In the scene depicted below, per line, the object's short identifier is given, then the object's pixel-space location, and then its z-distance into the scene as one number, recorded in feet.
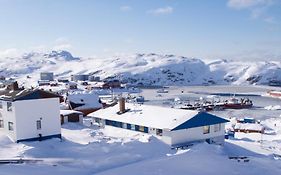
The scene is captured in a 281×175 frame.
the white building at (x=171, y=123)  98.68
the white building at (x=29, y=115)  90.02
